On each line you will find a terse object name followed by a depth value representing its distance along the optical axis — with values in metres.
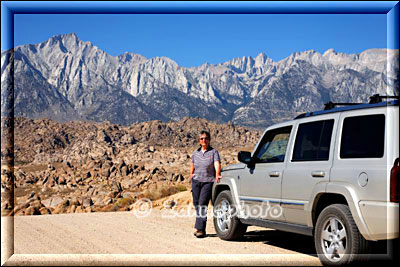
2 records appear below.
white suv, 6.16
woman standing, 10.16
